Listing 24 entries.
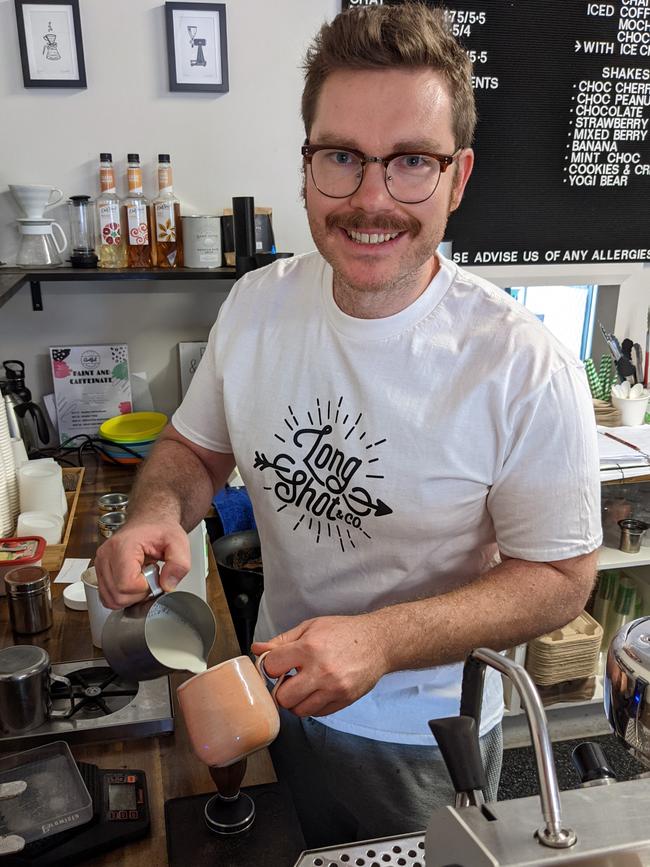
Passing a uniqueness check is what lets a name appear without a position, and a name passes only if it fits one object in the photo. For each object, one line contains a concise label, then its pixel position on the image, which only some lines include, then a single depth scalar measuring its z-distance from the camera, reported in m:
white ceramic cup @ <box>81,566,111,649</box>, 1.30
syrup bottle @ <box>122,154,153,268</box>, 2.05
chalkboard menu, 2.21
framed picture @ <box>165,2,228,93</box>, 2.00
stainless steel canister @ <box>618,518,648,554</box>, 2.35
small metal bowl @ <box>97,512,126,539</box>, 1.59
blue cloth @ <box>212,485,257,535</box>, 2.05
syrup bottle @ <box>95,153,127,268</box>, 2.04
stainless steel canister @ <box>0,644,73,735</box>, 1.09
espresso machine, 0.47
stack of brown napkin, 2.41
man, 1.08
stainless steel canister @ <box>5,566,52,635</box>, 1.35
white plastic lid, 1.47
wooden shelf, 1.96
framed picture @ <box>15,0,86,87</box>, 1.93
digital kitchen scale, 0.89
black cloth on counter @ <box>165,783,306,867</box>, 0.91
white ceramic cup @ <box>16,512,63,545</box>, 1.68
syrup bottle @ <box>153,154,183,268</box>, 2.07
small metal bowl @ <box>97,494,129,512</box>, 1.73
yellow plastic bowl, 2.15
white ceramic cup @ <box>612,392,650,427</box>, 2.38
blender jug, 2.06
